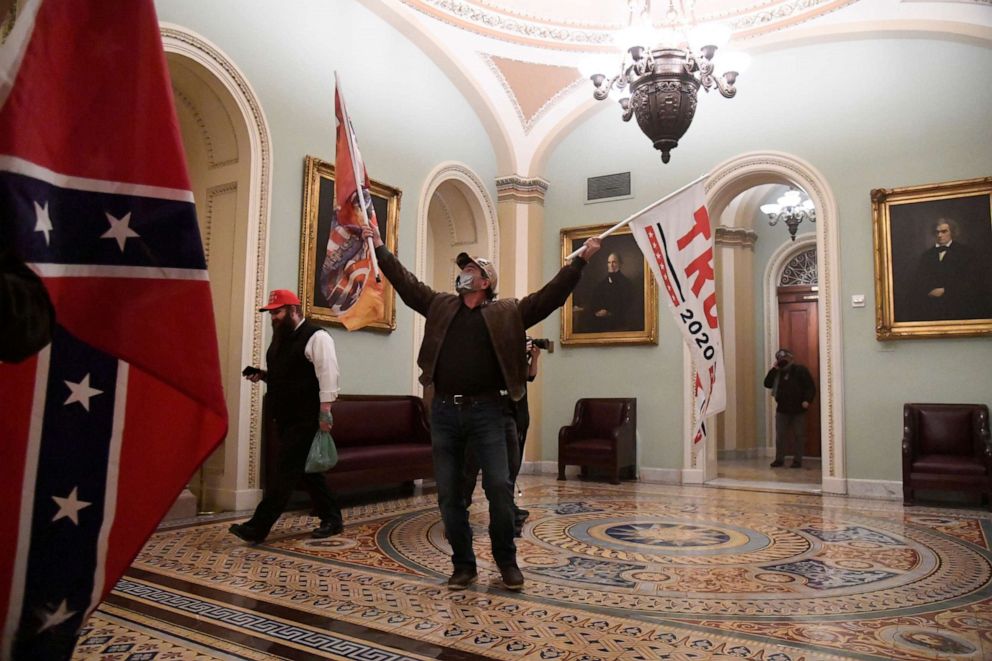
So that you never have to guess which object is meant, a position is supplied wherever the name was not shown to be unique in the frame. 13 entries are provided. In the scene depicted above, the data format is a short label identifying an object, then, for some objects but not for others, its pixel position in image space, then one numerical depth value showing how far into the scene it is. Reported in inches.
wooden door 510.7
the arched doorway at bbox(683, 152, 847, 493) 319.9
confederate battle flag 55.5
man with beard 191.5
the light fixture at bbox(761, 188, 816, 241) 447.8
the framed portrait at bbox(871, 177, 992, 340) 296.4
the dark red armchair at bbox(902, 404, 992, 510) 272.5
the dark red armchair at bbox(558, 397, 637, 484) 339.3
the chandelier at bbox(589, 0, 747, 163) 242.4
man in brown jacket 146.7
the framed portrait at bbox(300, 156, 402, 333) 280.8
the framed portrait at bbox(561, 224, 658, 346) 367.2
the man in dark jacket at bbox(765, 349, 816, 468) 419.8
